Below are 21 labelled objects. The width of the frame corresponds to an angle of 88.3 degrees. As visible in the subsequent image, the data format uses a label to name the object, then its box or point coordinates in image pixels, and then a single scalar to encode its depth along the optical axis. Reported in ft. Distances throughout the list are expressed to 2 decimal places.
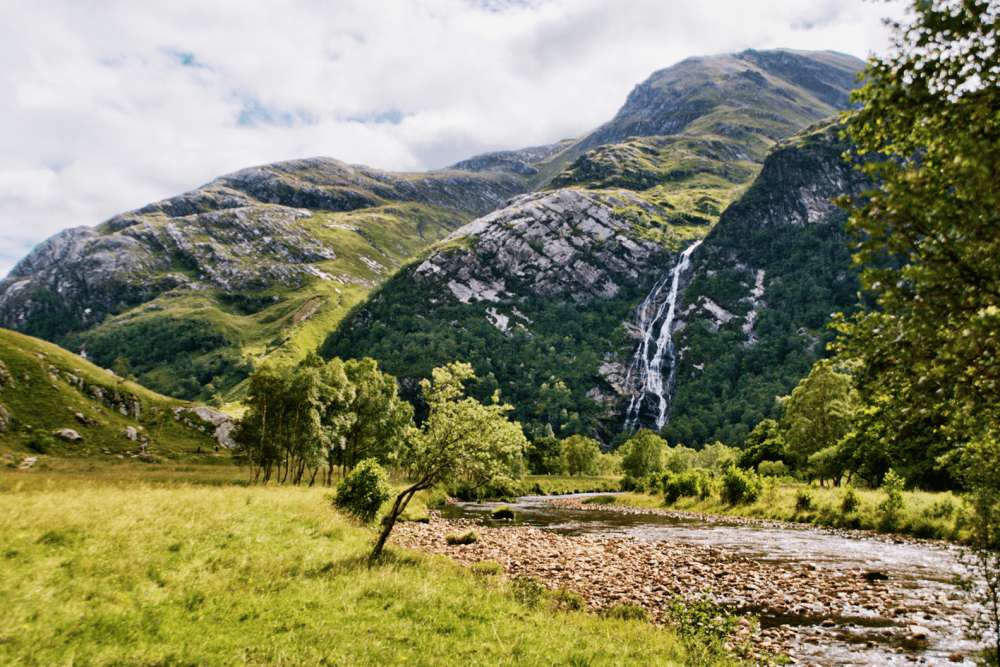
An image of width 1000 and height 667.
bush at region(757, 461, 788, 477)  302.25
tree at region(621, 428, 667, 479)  397.39
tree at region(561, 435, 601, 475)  574.56
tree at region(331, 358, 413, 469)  244.83
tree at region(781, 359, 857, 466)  245.45
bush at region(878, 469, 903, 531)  135.95
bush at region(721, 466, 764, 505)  193.26
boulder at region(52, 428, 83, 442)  287.48
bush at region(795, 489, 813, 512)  168.96
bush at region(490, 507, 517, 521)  199.52
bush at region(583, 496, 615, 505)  287.48
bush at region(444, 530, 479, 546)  119.96
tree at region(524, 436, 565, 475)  567.18
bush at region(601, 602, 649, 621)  60.80
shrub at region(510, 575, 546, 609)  63.66
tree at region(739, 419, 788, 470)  327.26
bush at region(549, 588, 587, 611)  63.67
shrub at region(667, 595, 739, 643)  50.83
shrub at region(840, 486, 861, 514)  151.53
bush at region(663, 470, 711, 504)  226.58
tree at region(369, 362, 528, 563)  80.23
